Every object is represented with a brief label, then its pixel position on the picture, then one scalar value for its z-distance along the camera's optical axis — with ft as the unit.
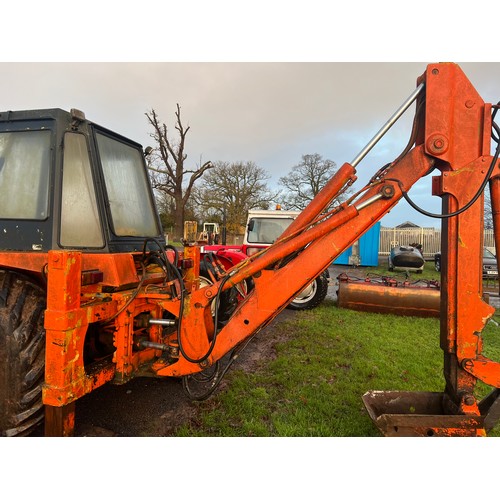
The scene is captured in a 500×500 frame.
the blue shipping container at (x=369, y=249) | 54.85
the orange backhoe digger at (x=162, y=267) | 7.03
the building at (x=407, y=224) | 102.09
